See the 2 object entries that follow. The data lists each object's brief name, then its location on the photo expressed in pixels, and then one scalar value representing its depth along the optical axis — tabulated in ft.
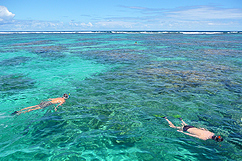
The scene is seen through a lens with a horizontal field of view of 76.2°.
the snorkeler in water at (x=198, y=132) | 26.60
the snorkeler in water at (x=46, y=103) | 38.13
